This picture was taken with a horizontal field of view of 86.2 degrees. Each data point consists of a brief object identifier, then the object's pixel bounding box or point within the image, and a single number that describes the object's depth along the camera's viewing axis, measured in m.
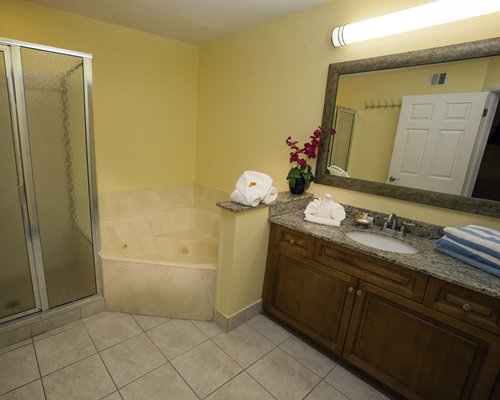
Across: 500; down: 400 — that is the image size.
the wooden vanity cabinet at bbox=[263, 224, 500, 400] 1.15
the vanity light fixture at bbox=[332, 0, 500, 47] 1.29
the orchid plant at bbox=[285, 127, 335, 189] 1.94
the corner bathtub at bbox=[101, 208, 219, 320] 1.91
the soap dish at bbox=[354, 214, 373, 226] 1.72
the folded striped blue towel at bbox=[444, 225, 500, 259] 1.18
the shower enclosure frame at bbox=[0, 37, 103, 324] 1.45
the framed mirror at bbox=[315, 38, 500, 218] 1.39
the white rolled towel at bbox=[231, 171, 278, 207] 1.70
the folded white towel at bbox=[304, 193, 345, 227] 1.75
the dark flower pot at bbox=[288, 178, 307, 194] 2.02
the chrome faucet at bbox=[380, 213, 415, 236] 1.63
